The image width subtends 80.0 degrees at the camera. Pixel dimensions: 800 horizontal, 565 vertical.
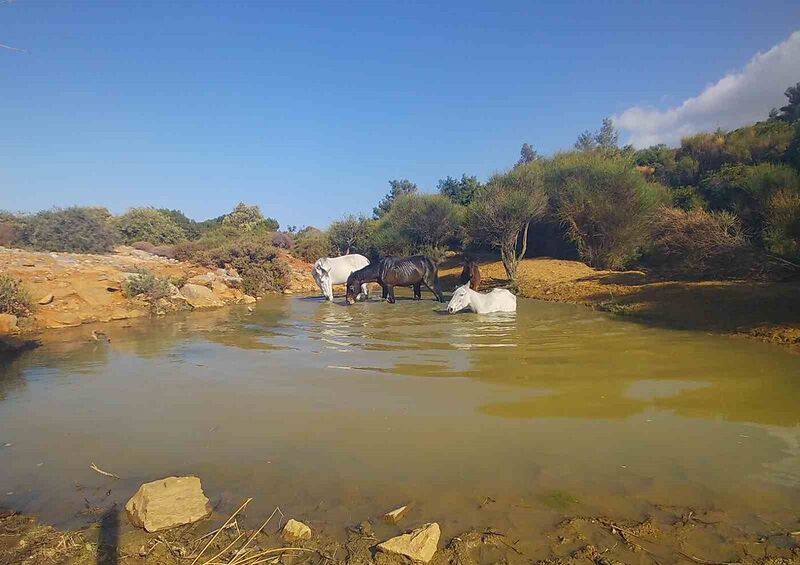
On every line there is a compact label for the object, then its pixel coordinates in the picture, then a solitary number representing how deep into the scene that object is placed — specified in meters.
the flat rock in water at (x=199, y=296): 15.32
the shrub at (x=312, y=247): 31.39
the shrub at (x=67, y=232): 21.67
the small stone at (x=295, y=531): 2.93
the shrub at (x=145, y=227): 31.19
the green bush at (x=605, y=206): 21.20
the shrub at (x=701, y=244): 12.49
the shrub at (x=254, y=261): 20.33
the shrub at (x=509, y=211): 19.84
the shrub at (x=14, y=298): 10.41
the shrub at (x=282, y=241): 32.72
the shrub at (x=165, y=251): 25.14
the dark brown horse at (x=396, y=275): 15.24
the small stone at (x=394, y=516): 3.13
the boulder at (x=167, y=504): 3.05
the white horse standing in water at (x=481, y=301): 12.27
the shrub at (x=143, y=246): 27.92
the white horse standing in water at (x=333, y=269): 16.69
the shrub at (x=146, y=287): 13.85
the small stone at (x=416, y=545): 2.70
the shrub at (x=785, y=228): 10.05
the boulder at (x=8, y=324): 9.84
